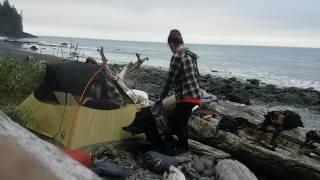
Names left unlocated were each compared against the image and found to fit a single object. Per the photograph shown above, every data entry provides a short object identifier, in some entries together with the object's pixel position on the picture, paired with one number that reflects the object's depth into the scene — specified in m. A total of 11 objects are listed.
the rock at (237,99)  11.81
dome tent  4.18
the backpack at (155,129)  4.29
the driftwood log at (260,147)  4.11
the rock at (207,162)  4.31
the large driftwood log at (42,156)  0.82
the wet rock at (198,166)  4.19
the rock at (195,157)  4.40
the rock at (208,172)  4.17
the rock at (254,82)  18.97
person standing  4.27
